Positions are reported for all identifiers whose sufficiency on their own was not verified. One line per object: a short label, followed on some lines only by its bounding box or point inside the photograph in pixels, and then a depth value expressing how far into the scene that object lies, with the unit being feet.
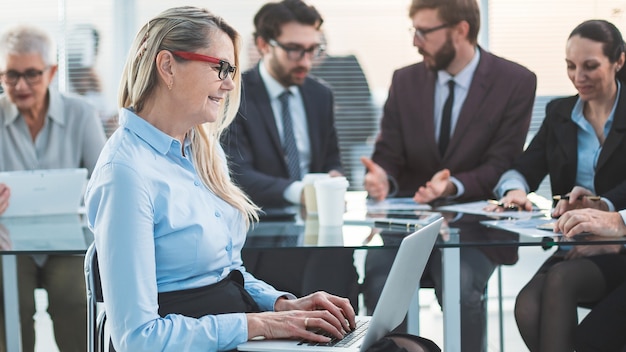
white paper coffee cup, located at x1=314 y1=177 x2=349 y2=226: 8.43
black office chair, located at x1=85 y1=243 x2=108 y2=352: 5.96
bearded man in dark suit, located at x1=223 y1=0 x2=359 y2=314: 10.97
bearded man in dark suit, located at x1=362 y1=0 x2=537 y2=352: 10.68
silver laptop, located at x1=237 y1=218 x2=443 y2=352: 5.36
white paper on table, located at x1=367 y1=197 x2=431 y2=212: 9.50
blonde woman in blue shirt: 5.34
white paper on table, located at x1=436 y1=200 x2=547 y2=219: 8.87
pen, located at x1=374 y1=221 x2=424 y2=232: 8.20
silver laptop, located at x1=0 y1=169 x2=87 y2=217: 9.39
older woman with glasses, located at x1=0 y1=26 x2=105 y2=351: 10.58
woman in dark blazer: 8.45
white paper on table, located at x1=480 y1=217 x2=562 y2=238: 7.78
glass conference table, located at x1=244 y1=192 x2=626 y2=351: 7.45
